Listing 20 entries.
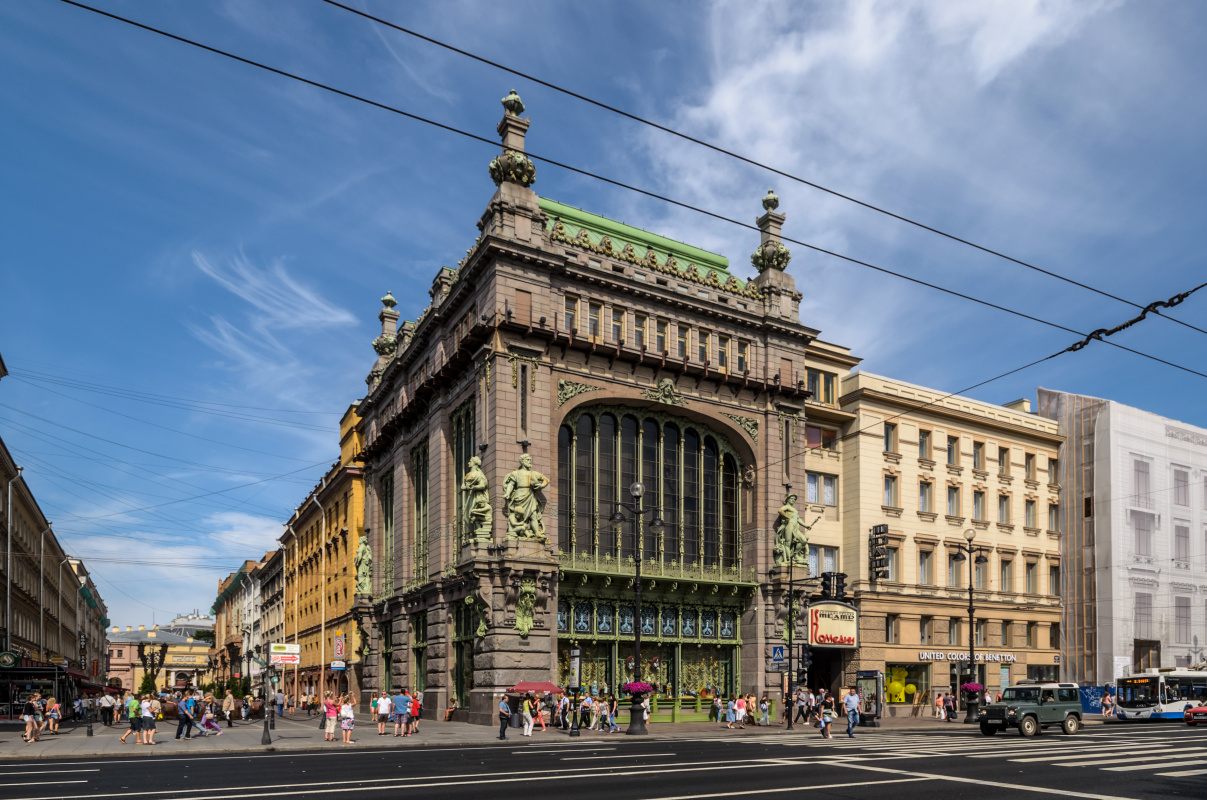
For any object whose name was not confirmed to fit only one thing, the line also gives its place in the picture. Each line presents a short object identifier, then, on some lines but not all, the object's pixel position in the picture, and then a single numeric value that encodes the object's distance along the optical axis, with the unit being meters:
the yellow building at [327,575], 64.69
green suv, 35.12
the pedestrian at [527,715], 34.38
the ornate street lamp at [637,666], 34.77
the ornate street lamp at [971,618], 45.28
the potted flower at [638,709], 34.94
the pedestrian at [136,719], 33.84
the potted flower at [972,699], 45.19
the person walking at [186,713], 35.25
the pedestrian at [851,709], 34.38
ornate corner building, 40.12
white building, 61.84
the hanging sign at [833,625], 48.59
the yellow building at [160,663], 175.75
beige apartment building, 53.38
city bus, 49.25
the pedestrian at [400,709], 35.09
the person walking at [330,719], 33.50
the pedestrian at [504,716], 32.03
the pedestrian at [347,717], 32.51
